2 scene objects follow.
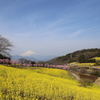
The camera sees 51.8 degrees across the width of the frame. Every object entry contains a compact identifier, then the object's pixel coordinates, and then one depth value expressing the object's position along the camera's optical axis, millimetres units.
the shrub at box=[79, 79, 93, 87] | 22503
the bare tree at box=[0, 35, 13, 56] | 34209
